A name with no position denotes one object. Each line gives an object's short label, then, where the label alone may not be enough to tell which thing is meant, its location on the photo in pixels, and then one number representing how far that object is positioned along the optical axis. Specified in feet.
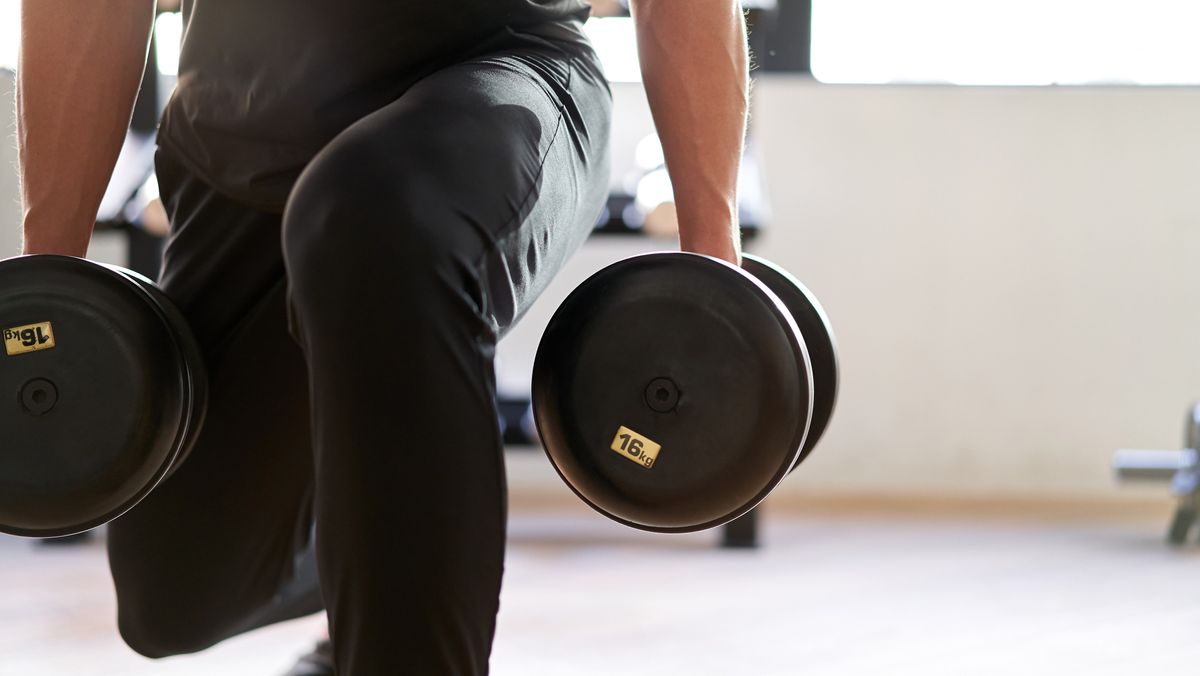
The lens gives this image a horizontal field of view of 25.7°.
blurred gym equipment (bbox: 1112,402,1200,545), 11.89
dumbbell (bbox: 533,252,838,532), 5.68
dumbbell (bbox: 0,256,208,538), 5.94
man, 5.24
